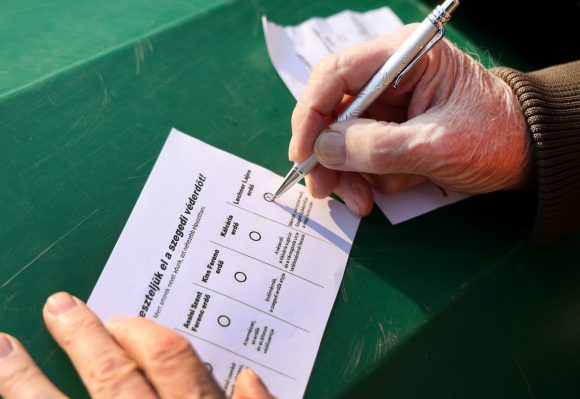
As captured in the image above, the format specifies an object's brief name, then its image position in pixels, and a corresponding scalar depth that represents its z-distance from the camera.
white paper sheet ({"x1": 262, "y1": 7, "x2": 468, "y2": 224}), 1.04
